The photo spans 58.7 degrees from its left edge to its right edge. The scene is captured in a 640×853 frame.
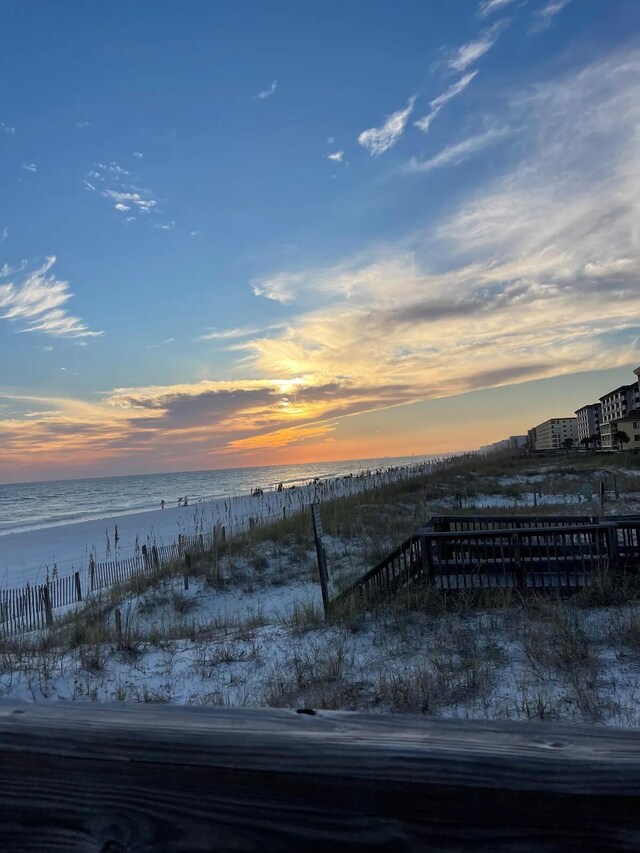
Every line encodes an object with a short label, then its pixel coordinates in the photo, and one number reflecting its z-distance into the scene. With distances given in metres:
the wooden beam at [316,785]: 0.88
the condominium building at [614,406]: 84.12
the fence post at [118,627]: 7.43
